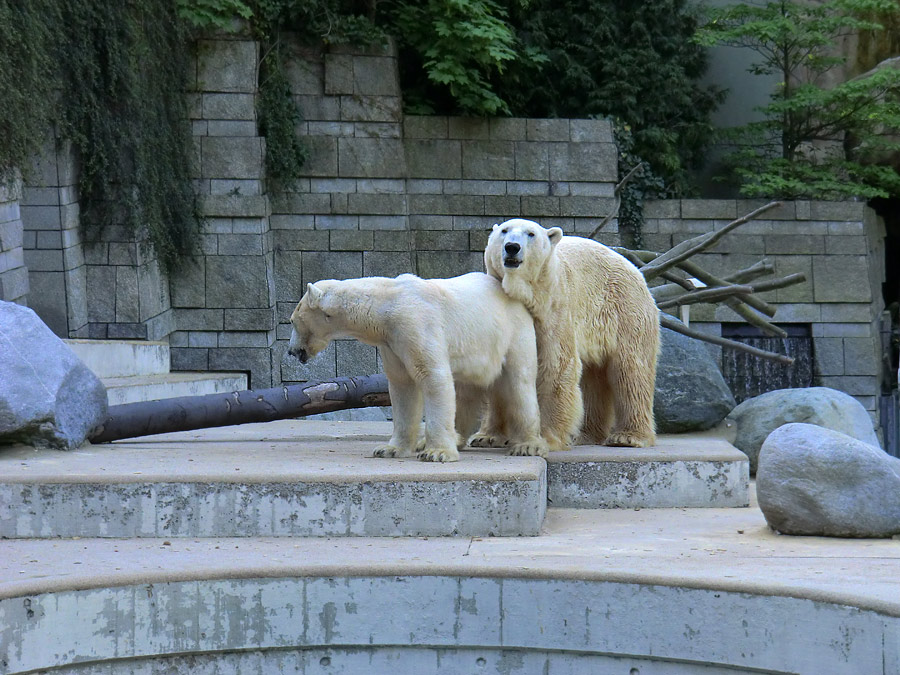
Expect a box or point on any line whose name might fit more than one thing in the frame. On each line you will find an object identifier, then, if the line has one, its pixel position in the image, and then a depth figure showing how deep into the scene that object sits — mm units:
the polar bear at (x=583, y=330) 10844
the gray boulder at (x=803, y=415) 17547
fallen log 12023
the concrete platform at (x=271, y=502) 9187
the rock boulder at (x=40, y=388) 10531
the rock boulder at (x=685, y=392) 18312
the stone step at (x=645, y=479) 11047
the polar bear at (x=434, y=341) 9969
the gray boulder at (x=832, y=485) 9164
